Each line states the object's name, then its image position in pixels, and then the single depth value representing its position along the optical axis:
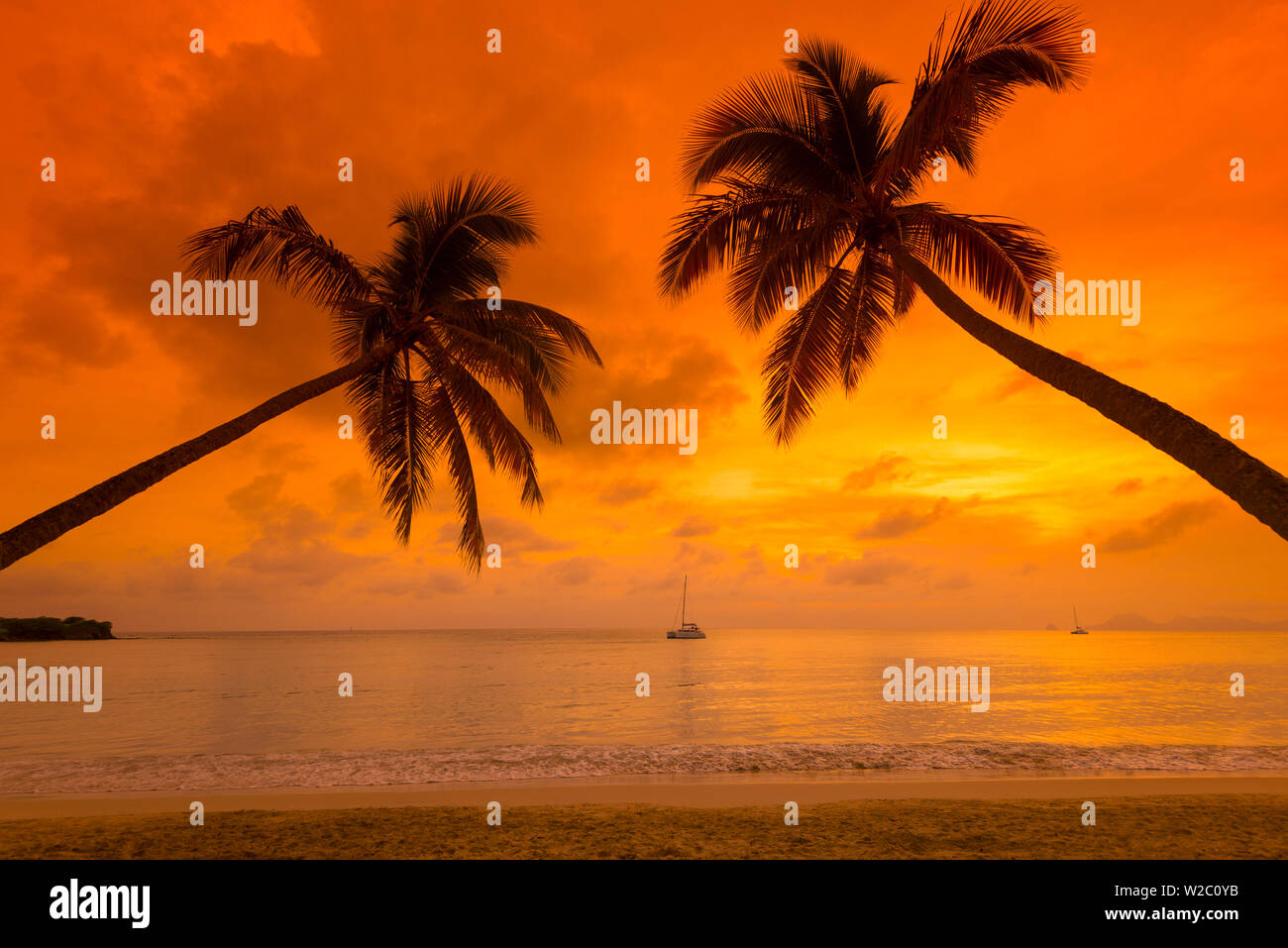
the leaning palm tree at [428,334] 12.56
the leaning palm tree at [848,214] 9.42
